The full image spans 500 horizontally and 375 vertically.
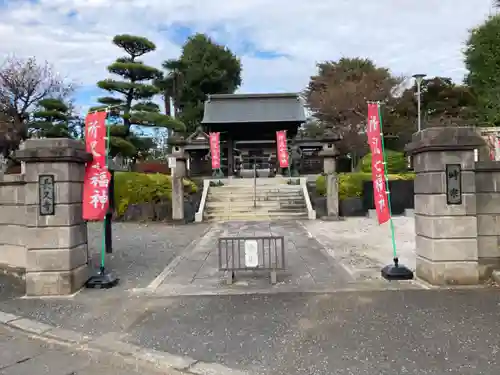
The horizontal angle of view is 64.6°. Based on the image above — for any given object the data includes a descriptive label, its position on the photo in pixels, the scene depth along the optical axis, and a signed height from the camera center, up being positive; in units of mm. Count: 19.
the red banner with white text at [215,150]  23438 +2037
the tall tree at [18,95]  27094 +6838
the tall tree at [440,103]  31672 +6104
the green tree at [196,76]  39375 +11030
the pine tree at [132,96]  23172 +5662
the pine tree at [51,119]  25062 +4685
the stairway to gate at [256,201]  18062 -916
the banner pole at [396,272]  6730 -1603
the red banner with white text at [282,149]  22688 +1893
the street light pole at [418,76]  20703 +5348
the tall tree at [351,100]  31156 +6469
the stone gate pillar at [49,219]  6223 -472
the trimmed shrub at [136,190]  17703 -199
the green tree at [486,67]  24375 +7895
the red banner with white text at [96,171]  6602 +276
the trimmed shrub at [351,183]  18312 -135
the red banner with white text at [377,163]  7141 +299
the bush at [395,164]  21234 +813
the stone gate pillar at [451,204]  6102 -413
